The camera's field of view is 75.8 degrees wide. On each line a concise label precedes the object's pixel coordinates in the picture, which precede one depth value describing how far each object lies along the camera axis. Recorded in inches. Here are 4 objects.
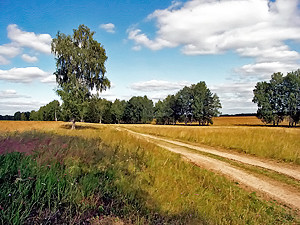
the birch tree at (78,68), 1014.4
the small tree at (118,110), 3668.8
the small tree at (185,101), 2716.5
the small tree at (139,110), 3624.5
